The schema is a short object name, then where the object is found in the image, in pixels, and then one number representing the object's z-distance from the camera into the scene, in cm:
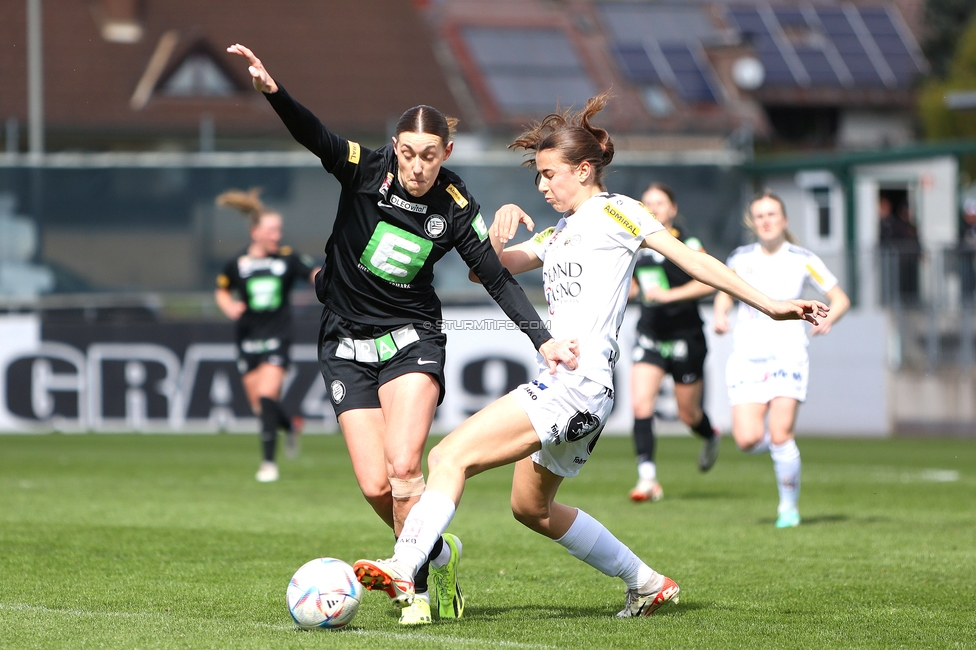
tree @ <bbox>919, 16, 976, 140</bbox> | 9894
